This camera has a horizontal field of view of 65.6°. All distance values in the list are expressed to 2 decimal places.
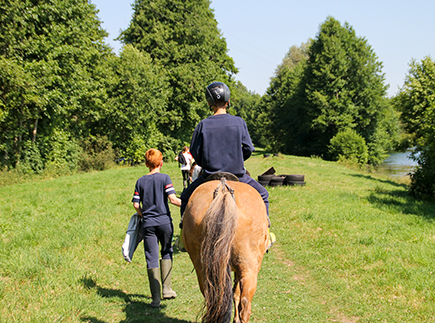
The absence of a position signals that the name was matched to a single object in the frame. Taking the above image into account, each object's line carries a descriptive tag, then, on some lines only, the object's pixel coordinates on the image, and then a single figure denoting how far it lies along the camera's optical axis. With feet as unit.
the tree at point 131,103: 97.40
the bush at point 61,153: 77.45
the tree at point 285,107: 177.37
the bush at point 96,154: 88.28
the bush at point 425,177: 49.29
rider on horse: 12.85
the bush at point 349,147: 133.18
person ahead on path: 44.21
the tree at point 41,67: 62.44
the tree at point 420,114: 50.39
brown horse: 10.19
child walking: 16.51
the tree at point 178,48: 114.11
